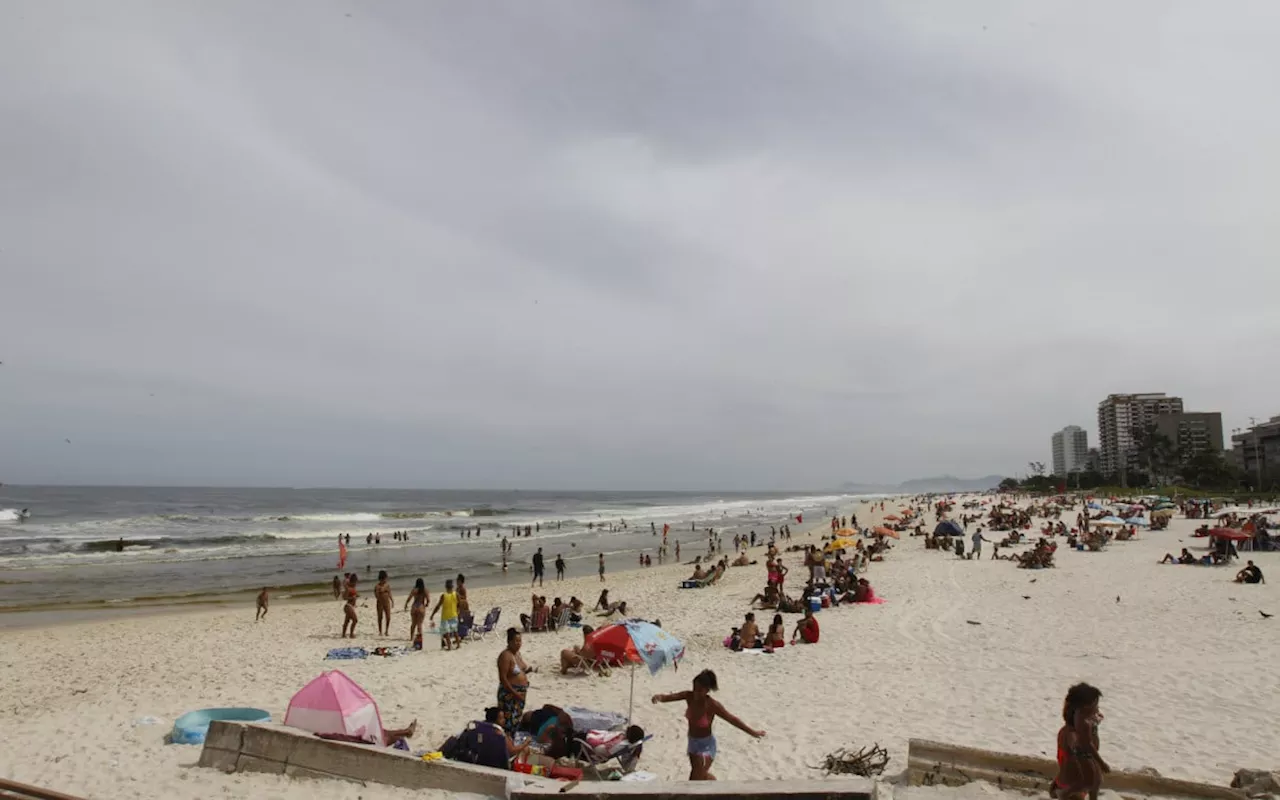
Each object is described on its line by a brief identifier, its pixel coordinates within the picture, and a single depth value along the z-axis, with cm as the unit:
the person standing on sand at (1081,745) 526
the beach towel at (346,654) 1377
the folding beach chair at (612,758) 718
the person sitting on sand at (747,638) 1339
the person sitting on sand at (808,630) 1381
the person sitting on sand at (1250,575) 1856
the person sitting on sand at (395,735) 793
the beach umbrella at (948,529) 3111
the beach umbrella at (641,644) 910
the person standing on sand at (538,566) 2821
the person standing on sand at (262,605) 1984
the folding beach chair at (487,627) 1605
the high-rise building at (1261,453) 9144
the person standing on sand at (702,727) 645
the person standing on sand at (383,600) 1650
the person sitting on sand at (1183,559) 2332
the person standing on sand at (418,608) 1491
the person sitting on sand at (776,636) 1335
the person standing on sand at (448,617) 1466
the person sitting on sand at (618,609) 1898
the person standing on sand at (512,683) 827
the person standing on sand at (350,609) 1623
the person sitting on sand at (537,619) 1638
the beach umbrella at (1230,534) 2319
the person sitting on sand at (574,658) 1198
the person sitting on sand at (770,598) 1817
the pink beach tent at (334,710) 700
